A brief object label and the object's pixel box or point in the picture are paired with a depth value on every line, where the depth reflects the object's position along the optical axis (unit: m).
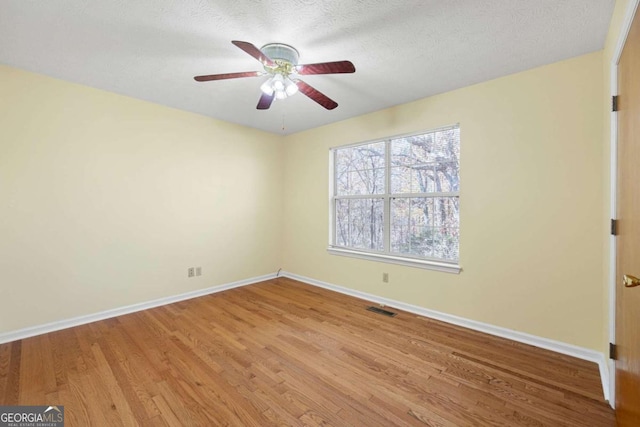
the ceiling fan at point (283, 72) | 1.92
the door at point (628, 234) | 1.23
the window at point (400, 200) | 3.07
